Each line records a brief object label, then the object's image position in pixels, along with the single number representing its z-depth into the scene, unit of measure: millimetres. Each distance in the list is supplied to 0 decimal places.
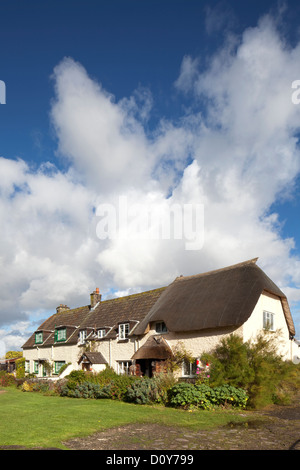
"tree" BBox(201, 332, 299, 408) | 15922
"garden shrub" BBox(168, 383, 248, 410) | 15016
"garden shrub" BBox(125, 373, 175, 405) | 16786
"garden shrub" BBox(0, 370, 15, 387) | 31500
